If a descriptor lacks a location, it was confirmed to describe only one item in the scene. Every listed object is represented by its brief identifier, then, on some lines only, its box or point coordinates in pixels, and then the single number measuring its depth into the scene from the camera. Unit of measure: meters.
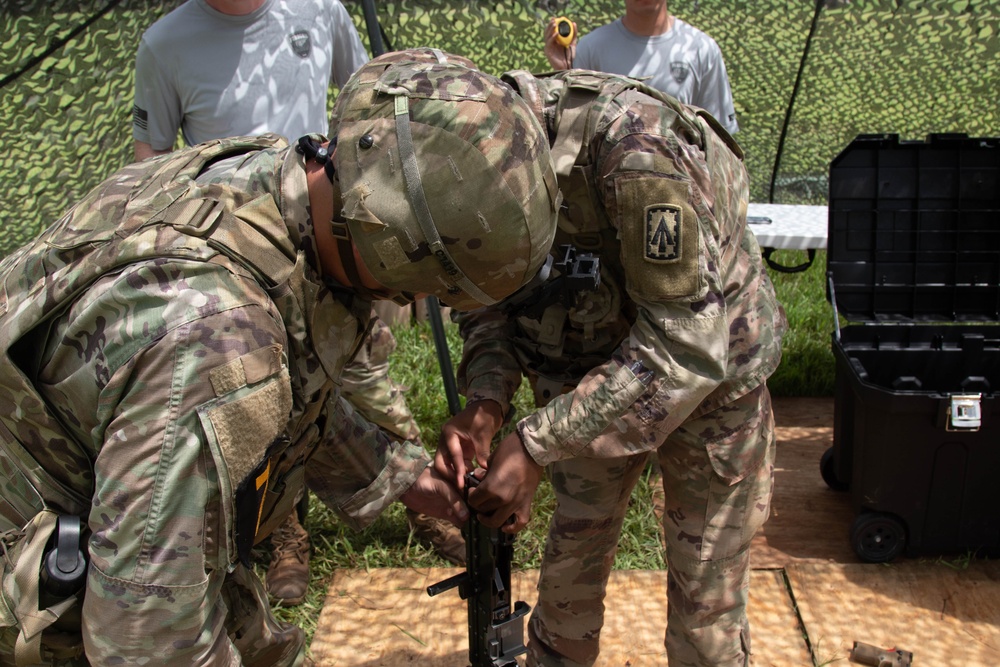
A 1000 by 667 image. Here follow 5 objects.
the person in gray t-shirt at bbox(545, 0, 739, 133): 3.80
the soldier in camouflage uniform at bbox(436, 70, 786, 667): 1.87
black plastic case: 3.23
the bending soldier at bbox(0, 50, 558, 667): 1.35
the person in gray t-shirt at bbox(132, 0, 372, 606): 3.15
